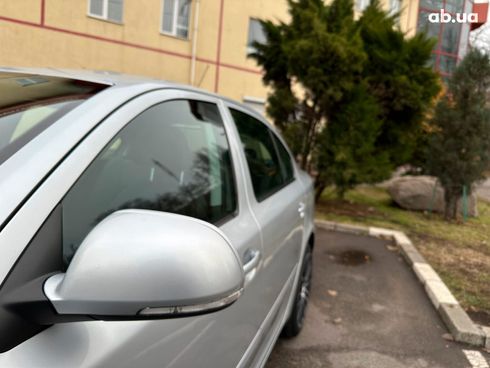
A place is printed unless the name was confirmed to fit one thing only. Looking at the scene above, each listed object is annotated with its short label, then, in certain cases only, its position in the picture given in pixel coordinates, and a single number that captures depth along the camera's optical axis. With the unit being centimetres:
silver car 83
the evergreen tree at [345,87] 714
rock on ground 892
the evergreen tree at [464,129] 777
